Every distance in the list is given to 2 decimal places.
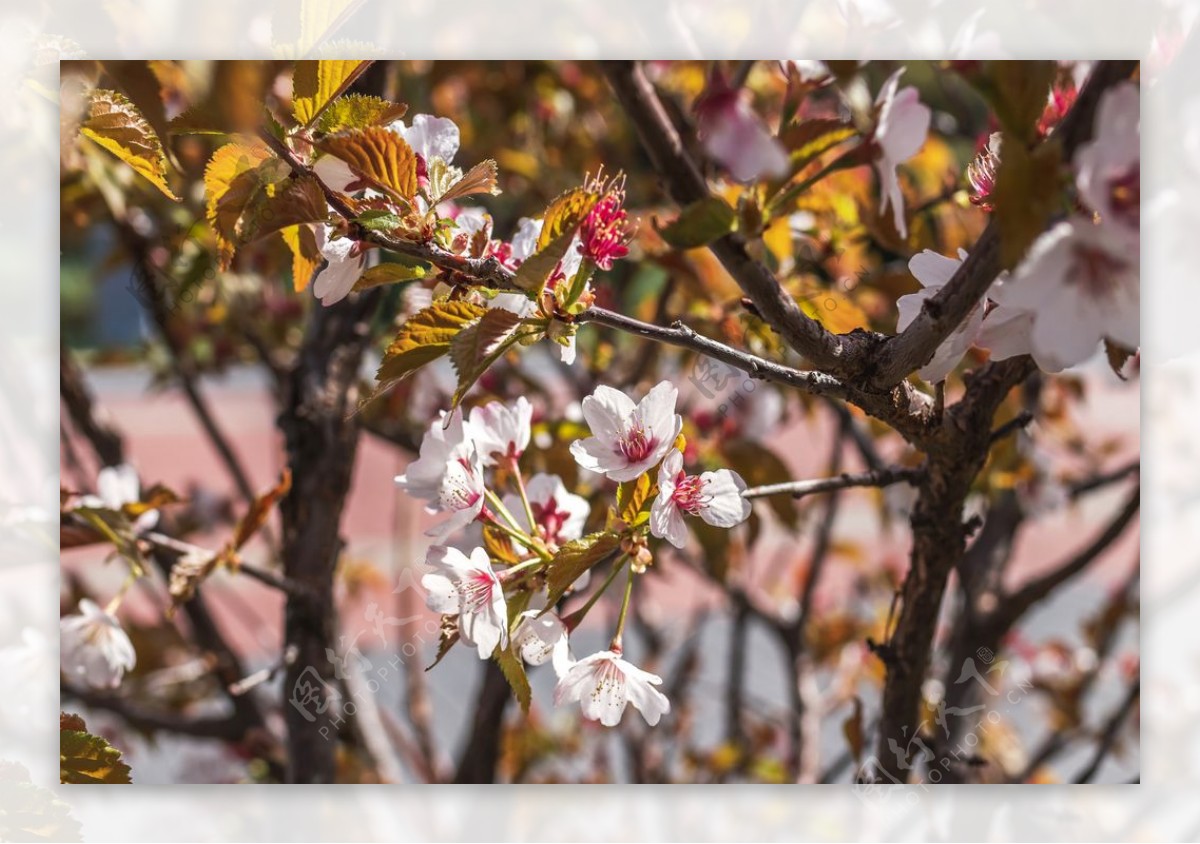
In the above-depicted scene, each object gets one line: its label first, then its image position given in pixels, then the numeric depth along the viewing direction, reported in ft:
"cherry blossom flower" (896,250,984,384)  2.91
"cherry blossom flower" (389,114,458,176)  2.98
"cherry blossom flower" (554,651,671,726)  3.04
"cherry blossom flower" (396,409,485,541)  3.07
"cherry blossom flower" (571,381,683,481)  2.99
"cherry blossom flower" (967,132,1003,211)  2.98
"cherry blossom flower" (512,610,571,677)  3.02
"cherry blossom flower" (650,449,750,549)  2.97
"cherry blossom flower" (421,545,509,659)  2.99
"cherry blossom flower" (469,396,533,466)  3.18
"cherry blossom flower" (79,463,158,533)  3.48
